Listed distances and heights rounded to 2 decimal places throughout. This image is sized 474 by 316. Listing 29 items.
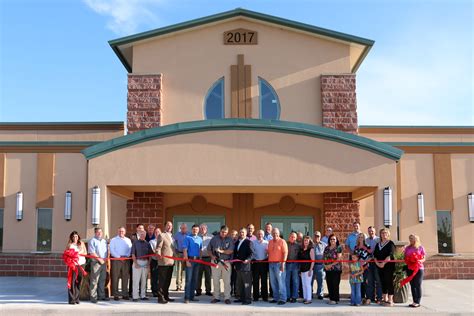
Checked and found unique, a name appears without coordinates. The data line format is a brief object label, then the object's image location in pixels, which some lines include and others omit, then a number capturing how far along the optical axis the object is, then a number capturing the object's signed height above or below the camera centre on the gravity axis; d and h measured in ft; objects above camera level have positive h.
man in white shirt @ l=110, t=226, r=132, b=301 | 44.62 -3.31
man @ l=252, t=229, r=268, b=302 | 44.60 -3.75
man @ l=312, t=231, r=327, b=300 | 44.70 -3.47
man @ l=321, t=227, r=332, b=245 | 46.56 -1.48
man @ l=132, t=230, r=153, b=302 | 44.57 -3.15
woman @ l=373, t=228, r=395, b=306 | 42.83 -3.30
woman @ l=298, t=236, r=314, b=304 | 43.73 -3.72
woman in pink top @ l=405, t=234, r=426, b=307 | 42.27 -3.35
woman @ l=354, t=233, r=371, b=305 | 43.09 -2.52
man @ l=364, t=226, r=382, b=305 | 43.27 -4.72
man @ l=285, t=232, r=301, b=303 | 44.39 -4.08
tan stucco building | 61.98 +8.10
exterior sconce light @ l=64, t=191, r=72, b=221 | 62.75 +1.63
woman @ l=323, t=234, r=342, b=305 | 43.47 -3.92
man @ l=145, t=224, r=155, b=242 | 46.53 -1.04
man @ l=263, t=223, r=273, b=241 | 45.88 -1.09
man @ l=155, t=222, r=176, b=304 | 42.78 -3.17
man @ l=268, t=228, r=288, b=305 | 43.47 -3.46
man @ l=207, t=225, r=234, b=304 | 44.19 -2.76
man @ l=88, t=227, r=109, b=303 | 43.47 -3.46
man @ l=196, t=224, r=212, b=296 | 45.47 -3.79
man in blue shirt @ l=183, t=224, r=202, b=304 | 43.88 -2.87
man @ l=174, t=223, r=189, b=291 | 45.60 -1.37
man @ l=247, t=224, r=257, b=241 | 45.15 -0.97
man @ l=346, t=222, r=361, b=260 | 45.06 -1.60
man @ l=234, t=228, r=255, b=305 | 43.37 -3.59
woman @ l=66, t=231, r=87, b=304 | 42.55 -3.90
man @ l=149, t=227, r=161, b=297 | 45.03 -3.93
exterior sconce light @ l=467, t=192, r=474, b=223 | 62.23 +1.48
